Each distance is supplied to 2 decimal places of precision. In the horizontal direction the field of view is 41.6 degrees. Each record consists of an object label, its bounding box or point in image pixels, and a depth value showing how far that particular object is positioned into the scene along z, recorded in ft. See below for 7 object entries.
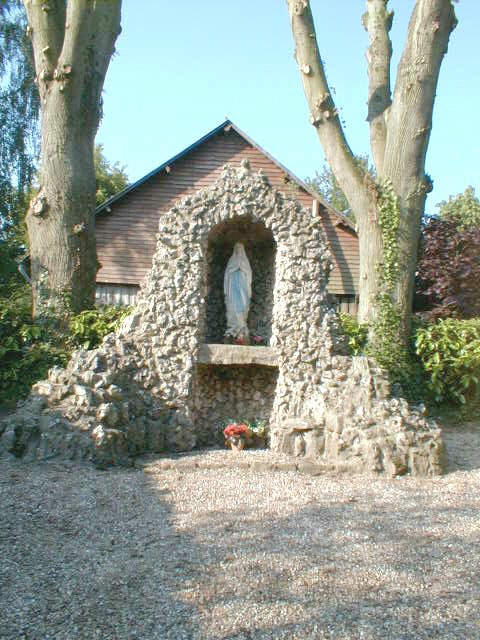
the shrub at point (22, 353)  28.60
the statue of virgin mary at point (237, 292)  27.45
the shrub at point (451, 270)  33.27
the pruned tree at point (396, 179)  31.24
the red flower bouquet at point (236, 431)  24.70
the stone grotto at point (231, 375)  21.77
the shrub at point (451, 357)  29.91
